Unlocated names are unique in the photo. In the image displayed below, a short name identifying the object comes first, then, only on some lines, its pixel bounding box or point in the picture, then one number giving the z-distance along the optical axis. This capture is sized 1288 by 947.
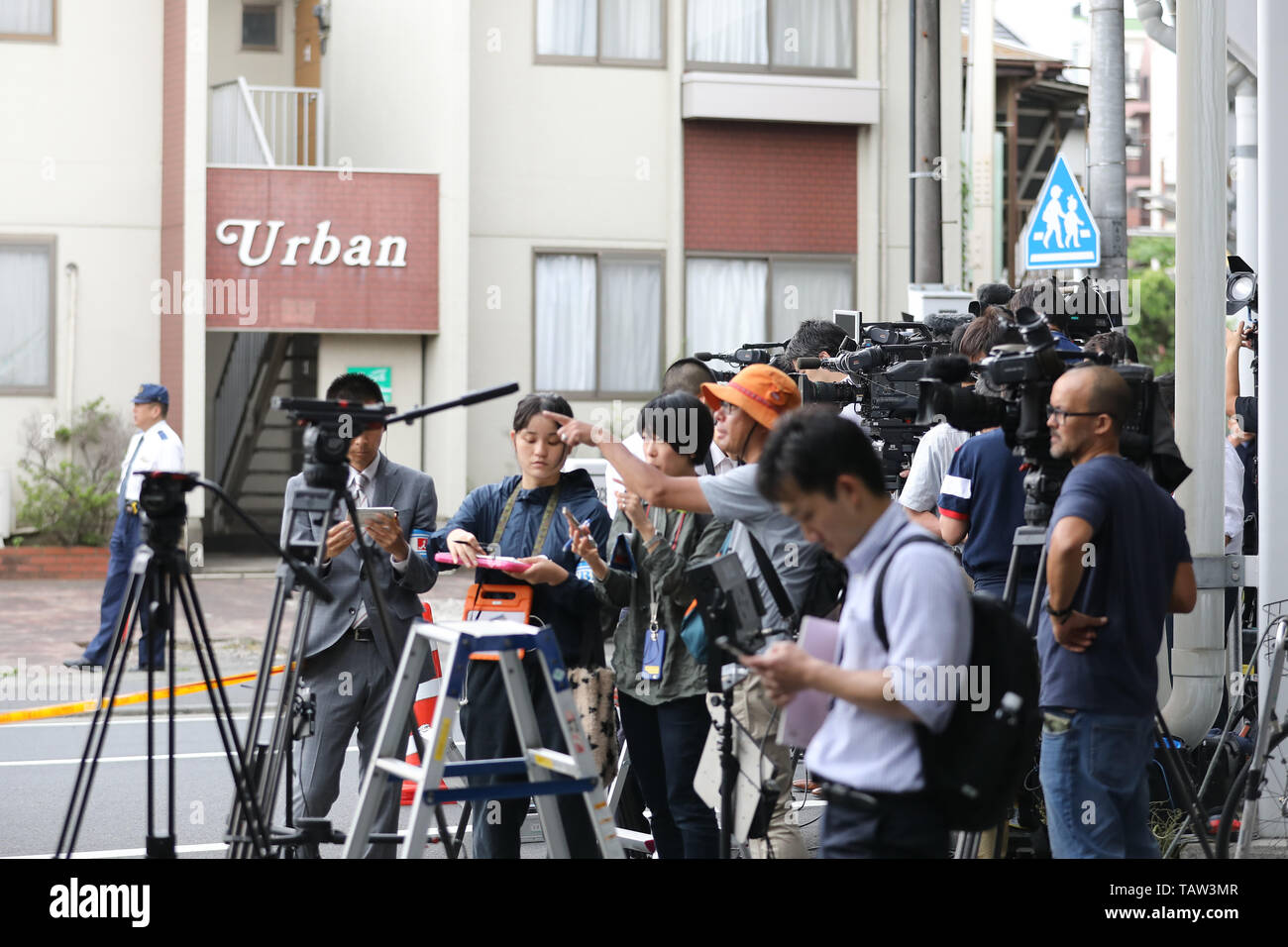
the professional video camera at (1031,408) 5.40
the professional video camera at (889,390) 7.31
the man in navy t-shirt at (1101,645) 5.00
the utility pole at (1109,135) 12.64
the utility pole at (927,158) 13.93
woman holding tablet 5.89
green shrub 18.83
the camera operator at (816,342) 9.16
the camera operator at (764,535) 5.62
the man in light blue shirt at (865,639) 3.77
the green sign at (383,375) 19.95
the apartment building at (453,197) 19.42
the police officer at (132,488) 12.77
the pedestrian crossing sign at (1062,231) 12.15
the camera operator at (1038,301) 7.69
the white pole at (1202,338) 7.64
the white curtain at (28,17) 19.45
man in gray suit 6.32
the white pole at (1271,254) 7.40
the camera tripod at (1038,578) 5.44
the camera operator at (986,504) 6.57
